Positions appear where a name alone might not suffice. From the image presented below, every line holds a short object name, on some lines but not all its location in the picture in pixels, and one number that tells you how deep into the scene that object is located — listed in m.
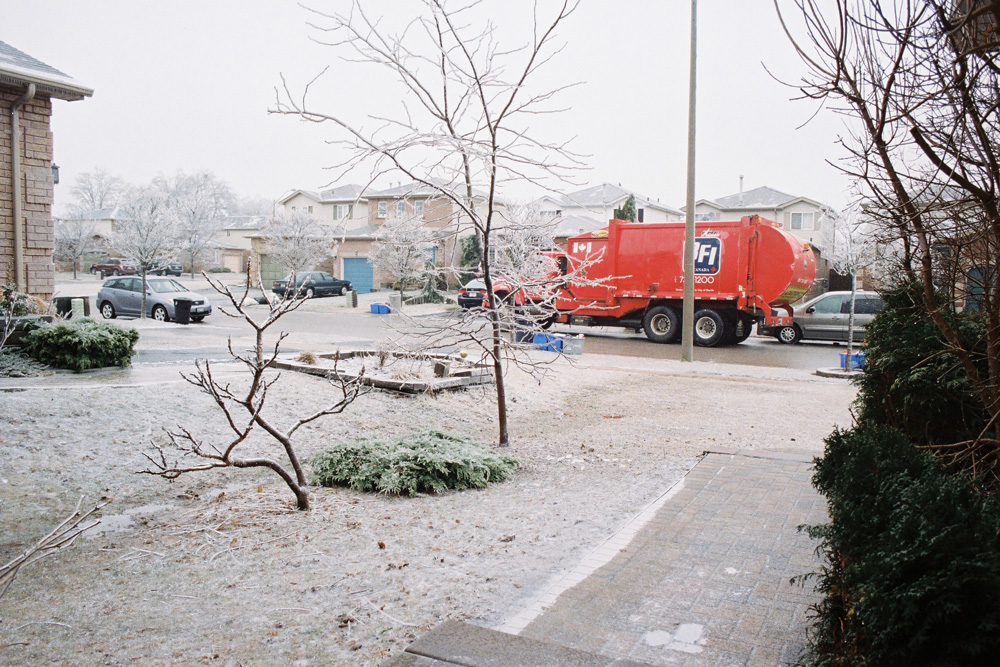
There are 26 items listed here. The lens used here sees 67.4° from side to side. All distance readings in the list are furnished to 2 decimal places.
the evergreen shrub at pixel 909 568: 2.12
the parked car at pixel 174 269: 54.44
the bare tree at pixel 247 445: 4.86
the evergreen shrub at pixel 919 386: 3.79
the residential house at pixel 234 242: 64.38
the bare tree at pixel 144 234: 23.28
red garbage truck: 19.31
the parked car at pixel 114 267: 53.09
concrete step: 3.09
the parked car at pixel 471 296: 28.34
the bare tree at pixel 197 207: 54.00
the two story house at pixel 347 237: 47.25
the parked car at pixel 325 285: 39.78
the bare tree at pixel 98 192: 76.12
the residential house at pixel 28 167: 12.27
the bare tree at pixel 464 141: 6.46
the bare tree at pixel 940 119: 2.52
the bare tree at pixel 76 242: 54.19
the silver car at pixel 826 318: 20.30
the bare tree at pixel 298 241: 40.59
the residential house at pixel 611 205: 48.81
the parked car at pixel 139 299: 23.16
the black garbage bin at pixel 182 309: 22.38
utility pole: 15.13
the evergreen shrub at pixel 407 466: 5.88
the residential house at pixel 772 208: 50.69
